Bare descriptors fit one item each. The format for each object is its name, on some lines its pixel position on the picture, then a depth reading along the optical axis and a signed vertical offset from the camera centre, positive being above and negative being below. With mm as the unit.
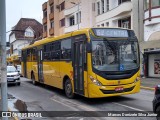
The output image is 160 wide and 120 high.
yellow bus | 11047 -219
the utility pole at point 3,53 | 6422 +117
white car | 20703 -1329
